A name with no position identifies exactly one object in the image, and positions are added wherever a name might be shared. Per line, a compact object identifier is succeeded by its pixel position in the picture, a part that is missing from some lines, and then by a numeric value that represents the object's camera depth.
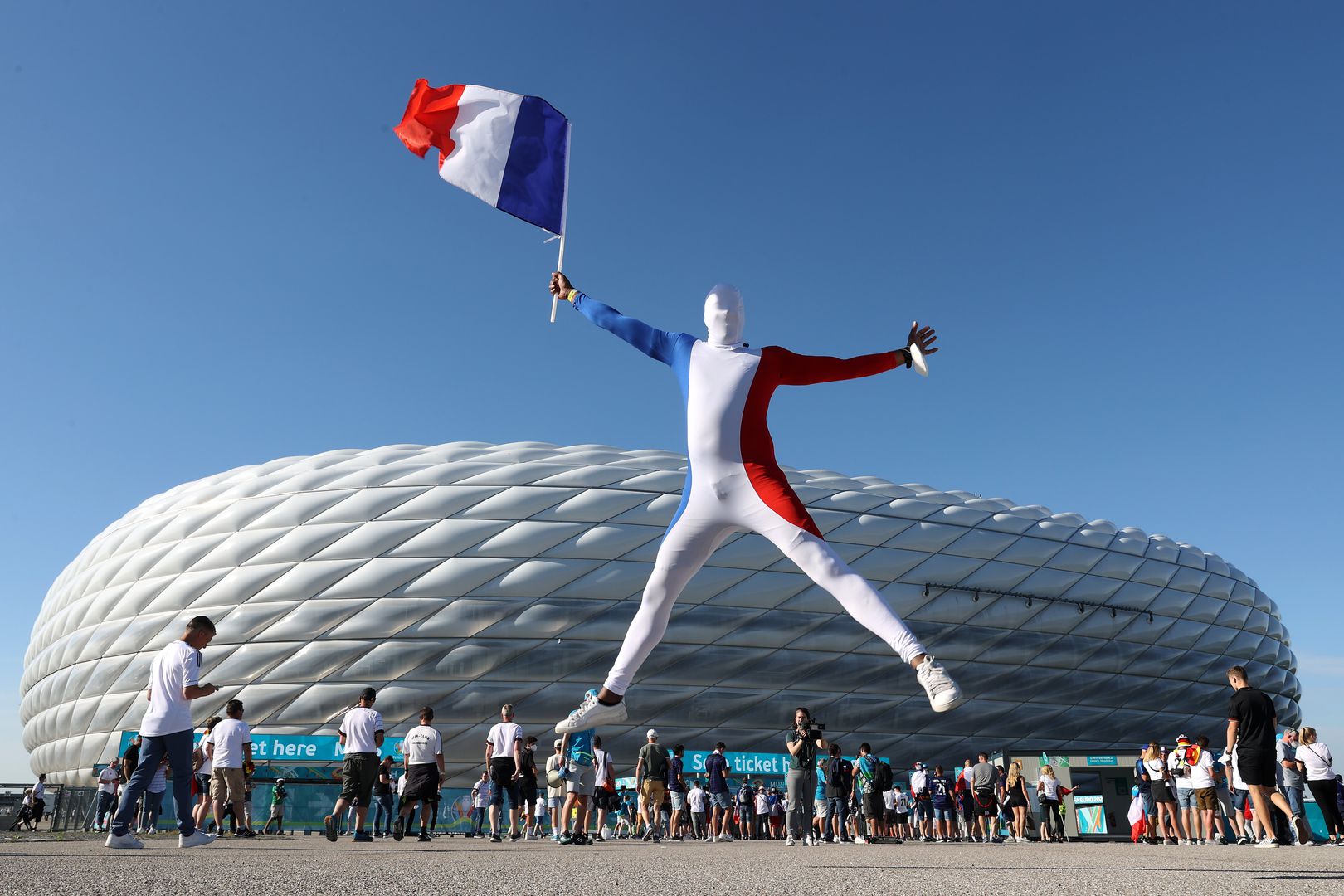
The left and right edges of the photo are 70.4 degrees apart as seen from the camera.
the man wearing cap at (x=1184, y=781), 11.09
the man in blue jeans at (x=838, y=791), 10.42
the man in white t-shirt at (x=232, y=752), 8.09
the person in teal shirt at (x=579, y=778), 8.61
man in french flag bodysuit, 3.58
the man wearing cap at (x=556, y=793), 9.30
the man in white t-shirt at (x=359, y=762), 7.91
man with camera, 8.70
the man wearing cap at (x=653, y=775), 10.03
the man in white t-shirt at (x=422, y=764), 8.36
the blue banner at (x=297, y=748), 17.30
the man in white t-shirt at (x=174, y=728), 5.29
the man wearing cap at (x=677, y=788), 12.09
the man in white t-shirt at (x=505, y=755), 8.81
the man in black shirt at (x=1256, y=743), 6.09
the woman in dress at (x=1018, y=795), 13.16
